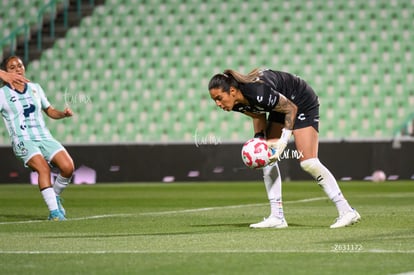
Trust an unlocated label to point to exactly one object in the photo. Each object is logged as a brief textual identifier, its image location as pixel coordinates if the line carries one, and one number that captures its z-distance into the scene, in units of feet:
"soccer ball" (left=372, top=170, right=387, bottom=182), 140.77
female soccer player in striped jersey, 72.74
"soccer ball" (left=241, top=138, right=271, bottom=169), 58.54
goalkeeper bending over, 58.44
